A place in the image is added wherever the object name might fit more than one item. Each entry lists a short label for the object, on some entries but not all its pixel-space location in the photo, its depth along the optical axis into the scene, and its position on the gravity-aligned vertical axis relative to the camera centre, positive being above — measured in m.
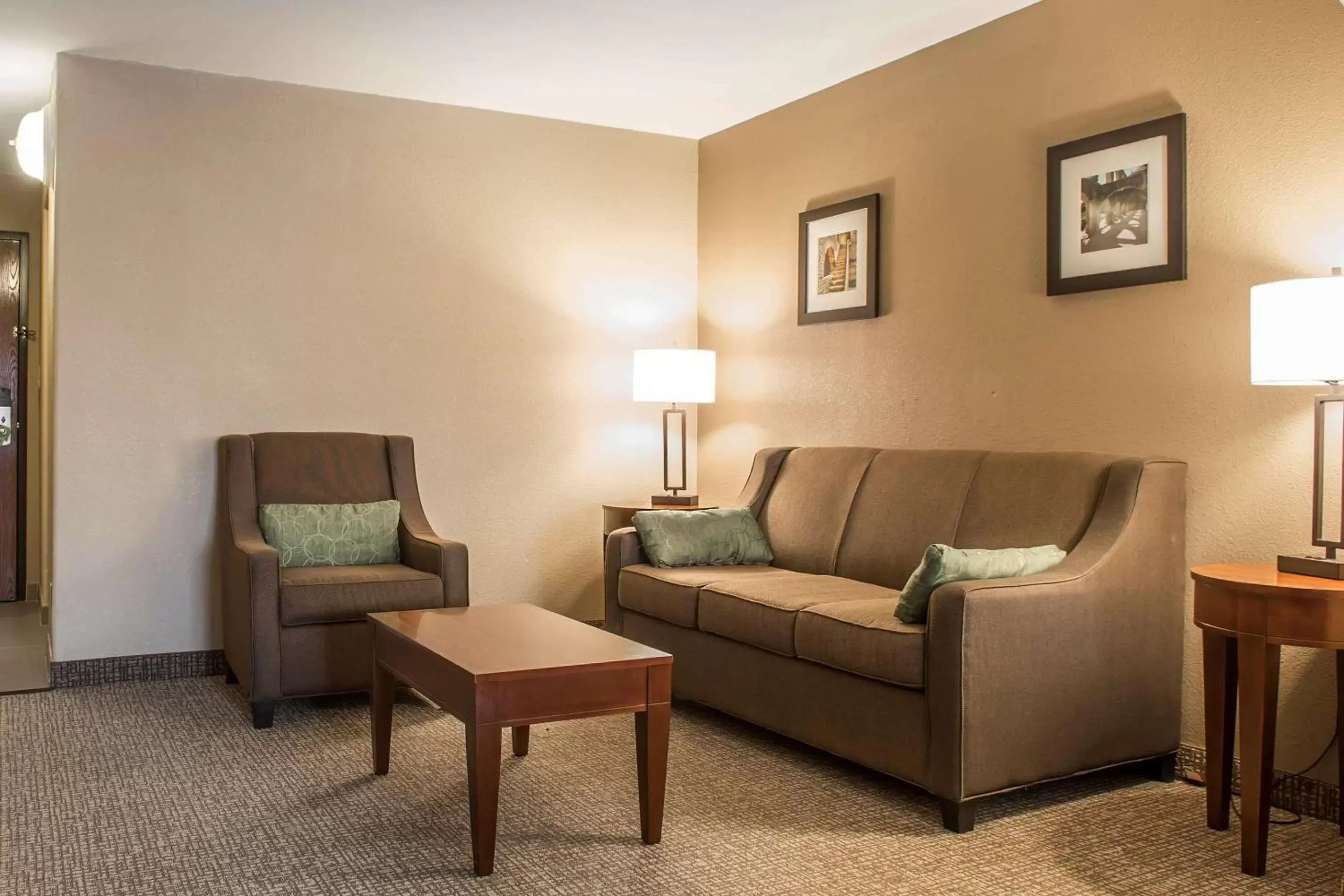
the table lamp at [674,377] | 5.07 +0.23
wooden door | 6.36 +0.16
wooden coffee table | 2.61 -0.61
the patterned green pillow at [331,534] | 4.30 -0.40
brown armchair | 3.87 -0.52
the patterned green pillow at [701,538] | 4.31 -0.41
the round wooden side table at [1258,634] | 2.58 -0.45
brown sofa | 2.92 -0.56
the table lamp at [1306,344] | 2.68 +0.21
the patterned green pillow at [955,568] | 2.99 -0.36
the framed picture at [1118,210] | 3.46 +0.70
